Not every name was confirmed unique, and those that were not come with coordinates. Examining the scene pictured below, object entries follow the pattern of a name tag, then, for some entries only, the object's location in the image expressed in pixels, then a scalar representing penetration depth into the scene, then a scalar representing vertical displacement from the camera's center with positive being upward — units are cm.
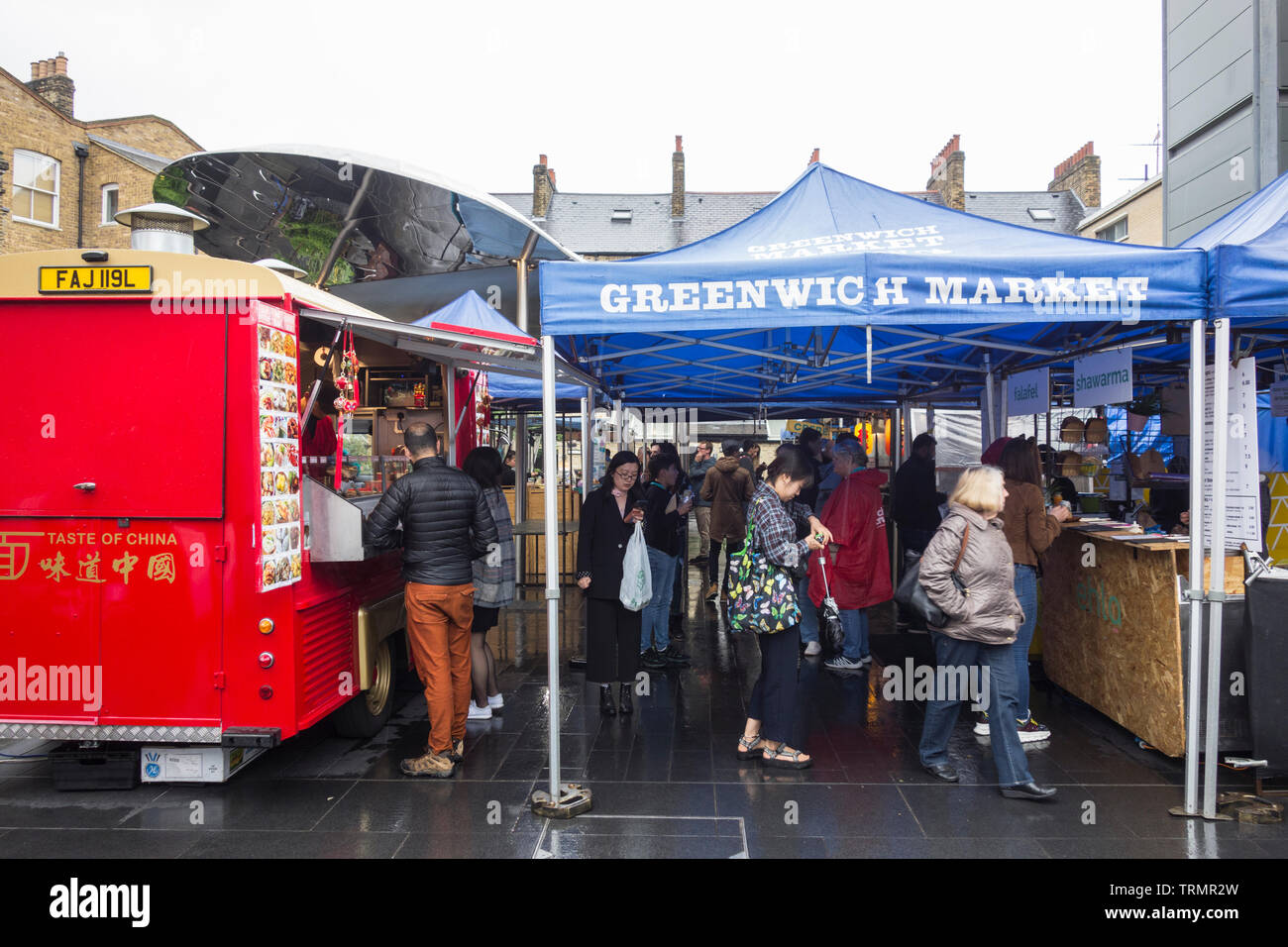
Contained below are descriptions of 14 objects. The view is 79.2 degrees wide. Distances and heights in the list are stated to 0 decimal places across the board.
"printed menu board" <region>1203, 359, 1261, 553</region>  431 +3
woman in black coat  547 -75
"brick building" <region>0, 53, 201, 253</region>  1862 +773
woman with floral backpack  446 -74
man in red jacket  654 -73
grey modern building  805 +409
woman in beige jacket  417 -69
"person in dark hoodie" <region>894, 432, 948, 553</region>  729 -29
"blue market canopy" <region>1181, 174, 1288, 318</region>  390 +97
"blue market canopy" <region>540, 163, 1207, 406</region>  402 +98
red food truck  398 -24
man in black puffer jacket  455 -54
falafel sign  592 +59
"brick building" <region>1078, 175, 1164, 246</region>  1895 +654
